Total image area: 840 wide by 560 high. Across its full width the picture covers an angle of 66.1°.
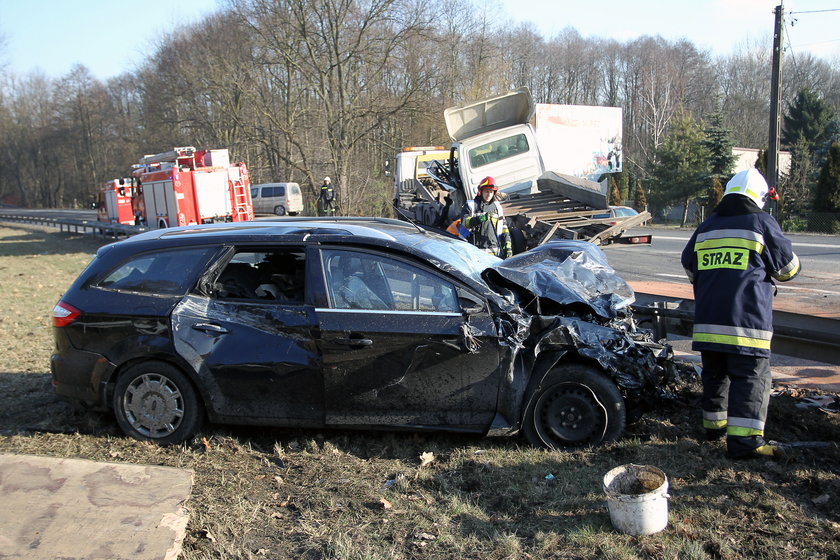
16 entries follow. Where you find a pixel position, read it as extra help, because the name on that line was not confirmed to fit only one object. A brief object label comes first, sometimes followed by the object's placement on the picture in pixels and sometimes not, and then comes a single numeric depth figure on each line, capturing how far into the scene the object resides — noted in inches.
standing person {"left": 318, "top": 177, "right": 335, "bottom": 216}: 876.0
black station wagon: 160.9
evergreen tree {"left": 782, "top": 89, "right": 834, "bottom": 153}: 1581.0
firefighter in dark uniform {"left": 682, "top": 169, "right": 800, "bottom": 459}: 151.7
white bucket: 121.2
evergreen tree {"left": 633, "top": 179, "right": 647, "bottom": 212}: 1423.5
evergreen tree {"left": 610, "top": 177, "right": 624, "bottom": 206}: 1373.0
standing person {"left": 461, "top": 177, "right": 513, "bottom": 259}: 325.1
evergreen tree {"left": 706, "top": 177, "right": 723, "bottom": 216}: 1184.8
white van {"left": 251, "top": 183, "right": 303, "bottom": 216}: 1352.1
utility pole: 754.2
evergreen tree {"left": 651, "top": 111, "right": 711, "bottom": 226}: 1416.1
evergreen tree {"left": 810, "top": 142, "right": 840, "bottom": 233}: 958.4
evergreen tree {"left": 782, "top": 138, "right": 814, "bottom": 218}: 1075.3
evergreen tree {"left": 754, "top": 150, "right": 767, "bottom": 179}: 1141.1
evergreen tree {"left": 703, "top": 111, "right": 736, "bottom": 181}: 1403.8
